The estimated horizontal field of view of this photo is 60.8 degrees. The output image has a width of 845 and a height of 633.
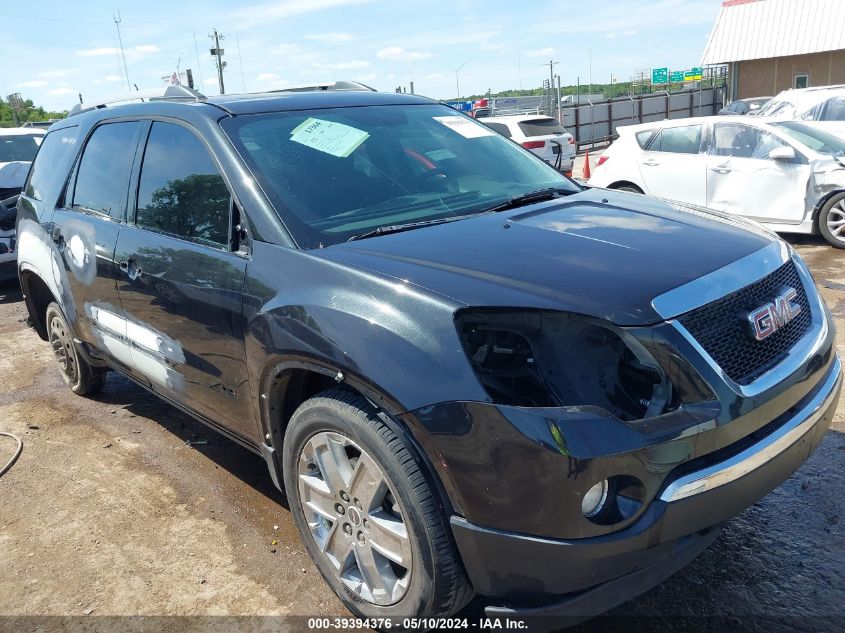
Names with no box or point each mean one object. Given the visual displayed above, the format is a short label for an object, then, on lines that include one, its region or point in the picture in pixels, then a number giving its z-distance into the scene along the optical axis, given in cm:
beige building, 2980
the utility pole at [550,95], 2498
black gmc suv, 198
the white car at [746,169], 818
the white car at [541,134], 1633
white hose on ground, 416
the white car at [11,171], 874
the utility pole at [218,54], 4000
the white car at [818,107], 1159
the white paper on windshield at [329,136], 315
